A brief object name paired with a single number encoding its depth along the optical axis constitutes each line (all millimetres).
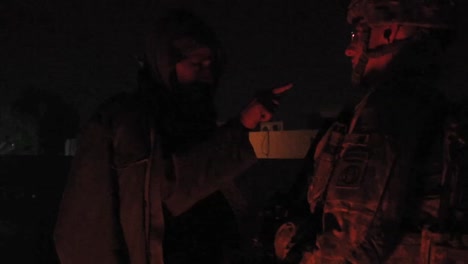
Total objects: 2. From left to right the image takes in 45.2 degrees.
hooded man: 2686
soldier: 2373
